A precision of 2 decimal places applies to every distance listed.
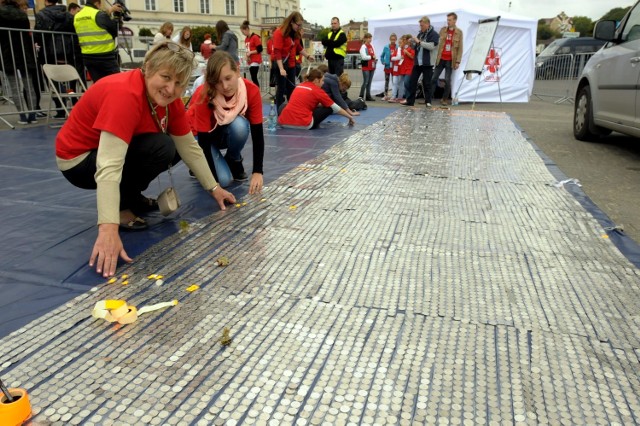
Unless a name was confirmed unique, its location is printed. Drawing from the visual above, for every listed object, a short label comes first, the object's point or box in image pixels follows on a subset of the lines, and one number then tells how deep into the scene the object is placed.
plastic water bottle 6.34
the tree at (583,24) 92.54
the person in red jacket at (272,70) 7.92
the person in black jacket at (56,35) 6.71
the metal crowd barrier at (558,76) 13.88
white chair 5.90
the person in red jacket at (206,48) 9.86
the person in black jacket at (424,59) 9.74
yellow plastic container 1.16
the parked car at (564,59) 14.23
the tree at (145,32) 46.15
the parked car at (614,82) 4.52
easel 10.11
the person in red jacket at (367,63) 11.23
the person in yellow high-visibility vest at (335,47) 9.81
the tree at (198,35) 44.00
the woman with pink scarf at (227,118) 3.08
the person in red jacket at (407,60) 10.64
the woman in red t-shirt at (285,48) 7.65
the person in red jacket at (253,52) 10.90
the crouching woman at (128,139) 1.92
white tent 10.85
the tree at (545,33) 98.72
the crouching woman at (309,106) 6.29
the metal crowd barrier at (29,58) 6.31
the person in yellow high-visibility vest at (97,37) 6.05
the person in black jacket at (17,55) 6.29
